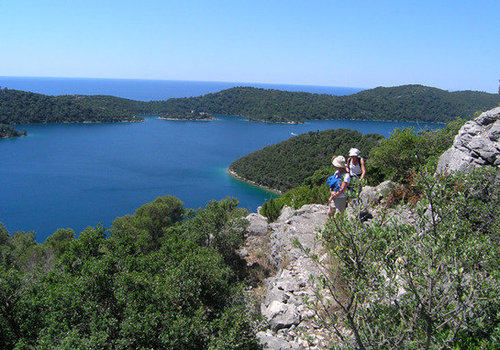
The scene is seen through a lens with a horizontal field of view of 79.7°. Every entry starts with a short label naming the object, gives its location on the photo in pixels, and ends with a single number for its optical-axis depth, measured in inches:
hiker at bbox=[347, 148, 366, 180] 274.0
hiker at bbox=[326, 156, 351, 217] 259.4
